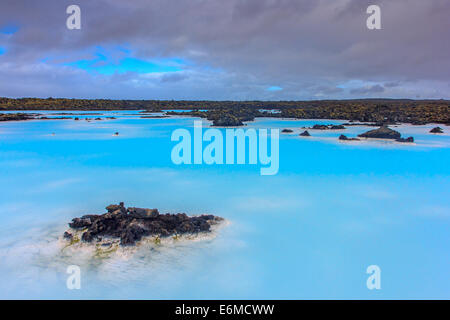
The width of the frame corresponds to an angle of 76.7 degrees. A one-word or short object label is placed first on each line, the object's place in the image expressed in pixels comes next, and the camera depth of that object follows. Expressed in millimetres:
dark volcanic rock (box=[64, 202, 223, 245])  4027
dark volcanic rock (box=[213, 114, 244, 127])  24005
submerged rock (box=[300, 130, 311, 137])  17669
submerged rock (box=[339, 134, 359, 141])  15754
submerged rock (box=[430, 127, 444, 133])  18775
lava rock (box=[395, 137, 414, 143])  14878
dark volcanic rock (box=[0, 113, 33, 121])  27697
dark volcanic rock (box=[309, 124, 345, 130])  21122
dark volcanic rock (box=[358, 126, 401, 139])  15981
